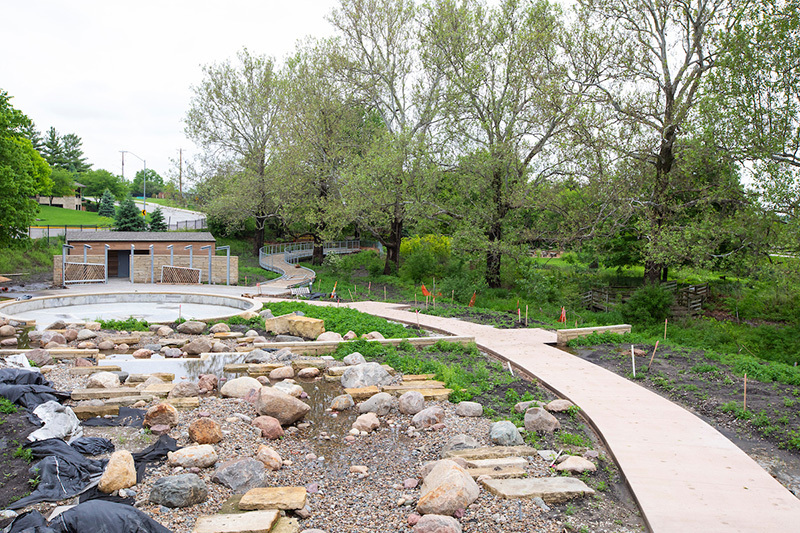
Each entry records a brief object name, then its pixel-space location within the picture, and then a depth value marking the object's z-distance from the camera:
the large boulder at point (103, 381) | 9.33
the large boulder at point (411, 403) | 8.67
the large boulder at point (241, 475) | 6.10
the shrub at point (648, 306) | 19.97
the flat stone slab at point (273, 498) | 5.53
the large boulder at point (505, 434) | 7.26
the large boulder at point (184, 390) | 9.12
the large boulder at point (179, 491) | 5.57
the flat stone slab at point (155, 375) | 10.10
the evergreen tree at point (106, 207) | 64.69
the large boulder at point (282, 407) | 8.12
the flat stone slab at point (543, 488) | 5.74
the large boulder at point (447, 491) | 5.43
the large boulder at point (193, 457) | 6.51
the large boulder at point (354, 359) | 11.27
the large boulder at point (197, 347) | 12.70
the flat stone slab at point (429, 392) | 9.22
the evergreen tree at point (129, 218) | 42.53
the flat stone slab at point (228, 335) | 14.05
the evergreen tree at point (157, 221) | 43.65
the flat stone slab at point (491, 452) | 6.76
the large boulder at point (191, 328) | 14.62
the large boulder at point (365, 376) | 10.02
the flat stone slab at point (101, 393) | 8.64
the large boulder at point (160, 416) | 7.60
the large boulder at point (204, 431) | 7.18
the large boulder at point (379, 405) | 8.77
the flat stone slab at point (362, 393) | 9.33
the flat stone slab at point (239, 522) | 5.01
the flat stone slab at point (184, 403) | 8.55
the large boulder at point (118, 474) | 5.80
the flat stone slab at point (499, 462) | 6.43
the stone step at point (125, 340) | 13.20
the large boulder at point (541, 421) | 7.61
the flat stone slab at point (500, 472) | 6.22
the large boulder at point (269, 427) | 7.61
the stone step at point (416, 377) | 10.27
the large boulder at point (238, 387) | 9.34
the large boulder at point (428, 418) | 8.09
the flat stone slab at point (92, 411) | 7.96
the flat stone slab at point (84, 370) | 10.38
